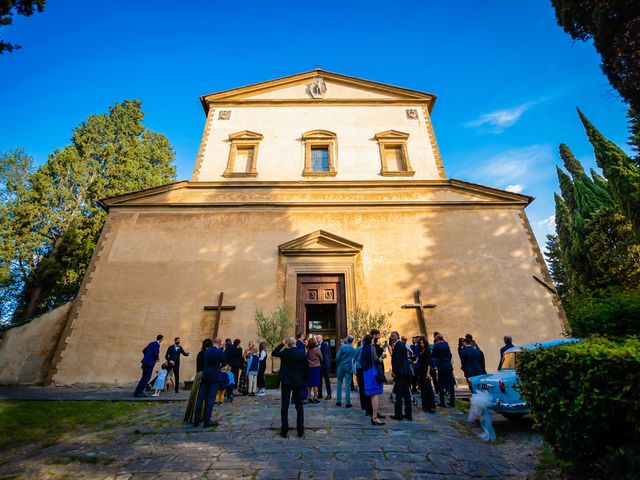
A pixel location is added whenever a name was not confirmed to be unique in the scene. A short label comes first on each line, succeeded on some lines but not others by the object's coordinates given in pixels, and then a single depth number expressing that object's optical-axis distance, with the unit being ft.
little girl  29.93
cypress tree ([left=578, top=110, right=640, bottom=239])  49.49
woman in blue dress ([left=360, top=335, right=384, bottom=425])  18.97
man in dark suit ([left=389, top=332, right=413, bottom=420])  20.13
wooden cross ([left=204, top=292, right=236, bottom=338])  39.45
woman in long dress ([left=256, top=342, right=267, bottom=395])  31.00
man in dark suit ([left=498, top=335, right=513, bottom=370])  29.28
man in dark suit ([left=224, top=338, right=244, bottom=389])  30.73
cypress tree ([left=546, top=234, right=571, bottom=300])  101.62
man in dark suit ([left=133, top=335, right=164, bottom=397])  29.37
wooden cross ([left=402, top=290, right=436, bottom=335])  39.06
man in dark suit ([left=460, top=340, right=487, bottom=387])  25.50
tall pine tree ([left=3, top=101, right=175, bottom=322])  60.08
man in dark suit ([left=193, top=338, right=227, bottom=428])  19.36
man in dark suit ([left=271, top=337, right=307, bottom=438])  16.98
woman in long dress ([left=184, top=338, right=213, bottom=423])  19.98
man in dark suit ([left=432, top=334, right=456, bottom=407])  25.61
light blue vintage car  18.59
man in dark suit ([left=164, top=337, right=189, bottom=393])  32.30
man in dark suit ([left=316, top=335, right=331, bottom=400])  28.32
